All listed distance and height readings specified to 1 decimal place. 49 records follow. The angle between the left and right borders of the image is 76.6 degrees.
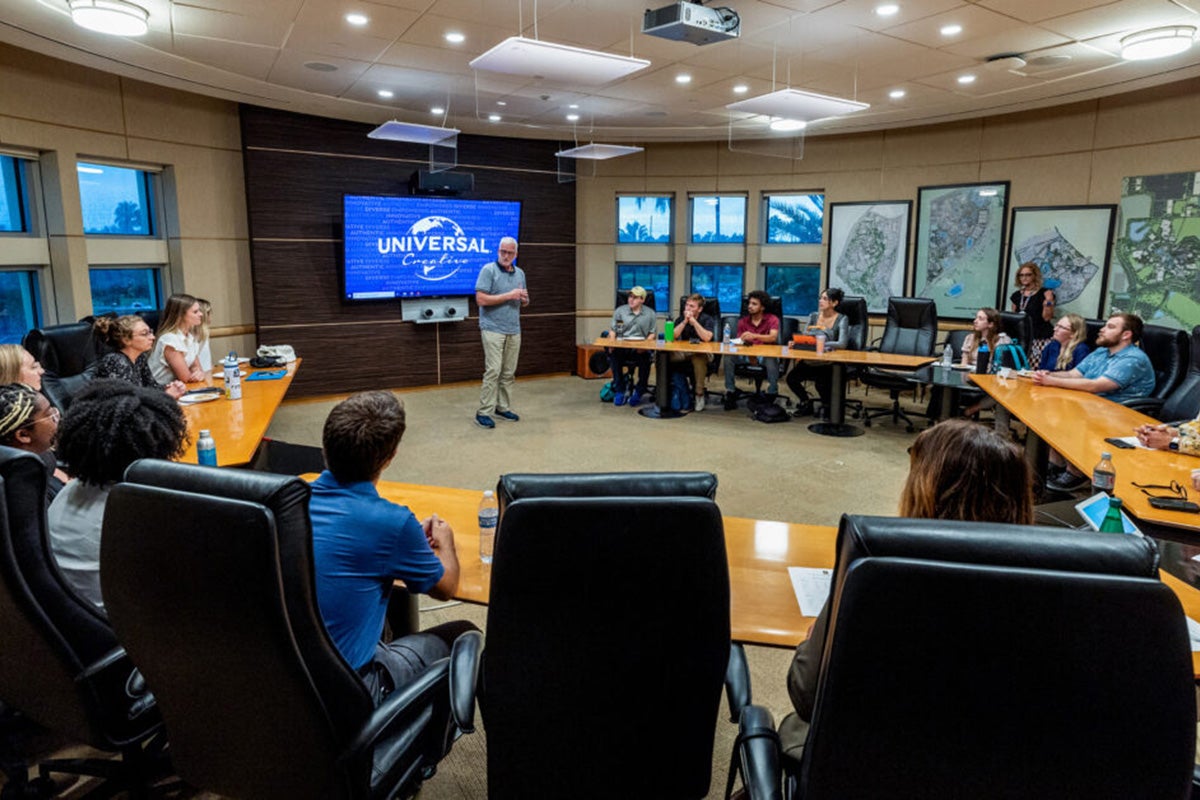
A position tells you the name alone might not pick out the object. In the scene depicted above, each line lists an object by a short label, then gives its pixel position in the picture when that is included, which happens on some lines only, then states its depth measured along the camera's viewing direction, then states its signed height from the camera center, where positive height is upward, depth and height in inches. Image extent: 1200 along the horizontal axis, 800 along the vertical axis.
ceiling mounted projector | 153.1 +51.8
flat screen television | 306.3 +14.2
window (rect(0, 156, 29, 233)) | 218.2 +22.6
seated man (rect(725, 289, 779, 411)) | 282.7 -19.0
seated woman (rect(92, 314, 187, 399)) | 154.5 -15.7
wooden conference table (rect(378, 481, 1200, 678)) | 68.0 -30.0
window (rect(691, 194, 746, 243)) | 370.3 +28.8
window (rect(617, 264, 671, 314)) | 383.6 -0.2
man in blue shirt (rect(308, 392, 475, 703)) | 61.4 -21.8
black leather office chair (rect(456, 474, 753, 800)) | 47.7 -24.5
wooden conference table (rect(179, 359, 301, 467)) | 123.5 -27.8
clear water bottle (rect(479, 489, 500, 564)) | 82.6 -28.0
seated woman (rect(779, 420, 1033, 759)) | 56.7 -15.2
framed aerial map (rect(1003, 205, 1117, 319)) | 273.9 +11.4
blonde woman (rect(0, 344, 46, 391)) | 117.3 -14.1
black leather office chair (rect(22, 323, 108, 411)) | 151.0 -16.2
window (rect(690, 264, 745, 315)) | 378.6 -2.5
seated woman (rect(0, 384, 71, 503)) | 83.4 -16.2
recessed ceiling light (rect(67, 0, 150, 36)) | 153.7 +52.4
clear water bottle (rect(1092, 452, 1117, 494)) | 103.7 -26.5
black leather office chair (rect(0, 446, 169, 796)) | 58.6 -31.2
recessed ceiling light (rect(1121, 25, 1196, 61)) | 181.5 +56.8
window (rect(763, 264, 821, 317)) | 366.3 -3.3
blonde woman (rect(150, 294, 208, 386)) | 181.8 -16.1
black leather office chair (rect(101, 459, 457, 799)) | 47.5 -24.7
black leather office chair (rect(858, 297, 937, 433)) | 259.6 -19.7
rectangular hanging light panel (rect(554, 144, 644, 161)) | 290.0 +48.4
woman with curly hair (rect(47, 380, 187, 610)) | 67.8 -16.9
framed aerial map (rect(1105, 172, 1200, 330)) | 246.1 +9.6
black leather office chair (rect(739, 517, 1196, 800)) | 35.2 -18.0
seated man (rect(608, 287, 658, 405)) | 294.3 -21.4
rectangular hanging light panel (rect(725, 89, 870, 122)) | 201.8 +47.0
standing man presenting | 258.8 -14.7
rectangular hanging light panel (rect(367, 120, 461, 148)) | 244.7 +47.3
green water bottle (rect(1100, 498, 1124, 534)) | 80.9 -25.6
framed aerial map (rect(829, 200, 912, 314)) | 332.5 +13.1
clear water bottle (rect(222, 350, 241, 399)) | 169.2 -23.8
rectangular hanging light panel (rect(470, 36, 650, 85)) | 154.6 +45.8
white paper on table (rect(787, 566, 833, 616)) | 71.5 -30.3
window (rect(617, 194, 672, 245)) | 377.7 +28.9
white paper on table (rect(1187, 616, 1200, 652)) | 61.3 -29.6
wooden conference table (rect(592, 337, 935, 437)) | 243.1 -25.9
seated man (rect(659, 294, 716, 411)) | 281.6 -20.8
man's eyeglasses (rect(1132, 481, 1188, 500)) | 103.4 -28.6
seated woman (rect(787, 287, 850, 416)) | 264.8 -22.3
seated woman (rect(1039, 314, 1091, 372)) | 210.8 -16.8
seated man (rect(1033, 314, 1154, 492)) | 183.2 -22.2
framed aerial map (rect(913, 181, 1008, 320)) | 305.3 +13.6
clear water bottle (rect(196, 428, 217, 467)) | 110.7 -25.2
